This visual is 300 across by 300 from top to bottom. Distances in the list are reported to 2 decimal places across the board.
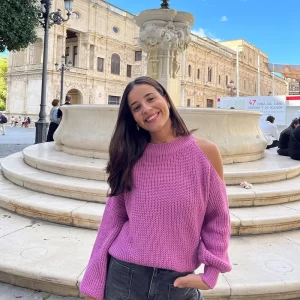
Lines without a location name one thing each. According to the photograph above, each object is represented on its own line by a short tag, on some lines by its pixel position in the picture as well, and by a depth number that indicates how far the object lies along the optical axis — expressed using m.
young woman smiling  1.09
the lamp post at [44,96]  10.21
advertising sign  15.87
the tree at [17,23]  10.77
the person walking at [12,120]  30.44
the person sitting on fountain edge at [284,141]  6.13
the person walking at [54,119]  8.16
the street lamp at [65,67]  27.20
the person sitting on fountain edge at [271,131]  8.49
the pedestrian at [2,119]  15.47
